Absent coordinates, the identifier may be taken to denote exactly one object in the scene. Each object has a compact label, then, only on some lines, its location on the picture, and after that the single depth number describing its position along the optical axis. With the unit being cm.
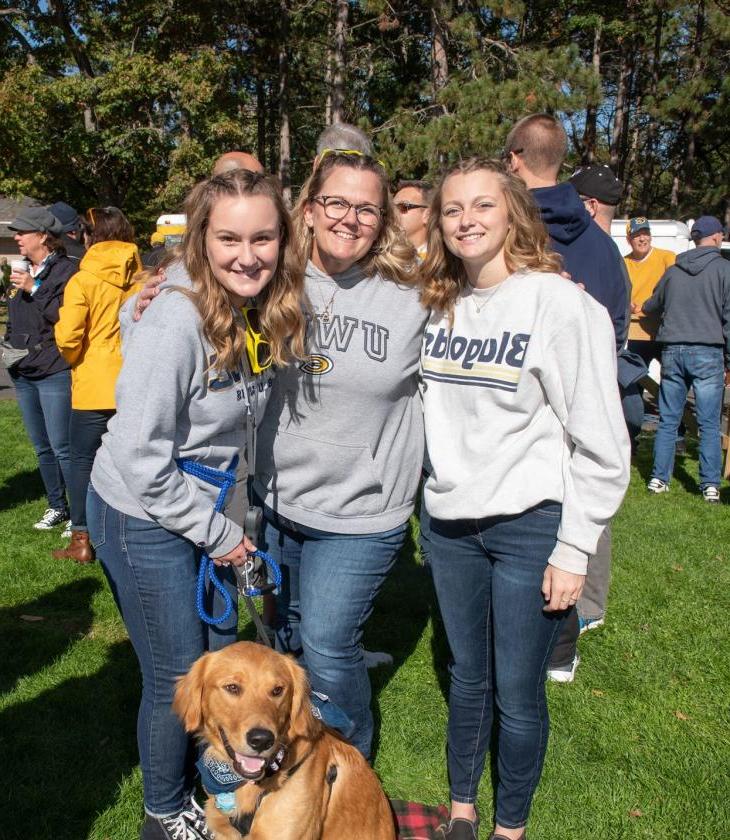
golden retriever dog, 227
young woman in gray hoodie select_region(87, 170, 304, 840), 211
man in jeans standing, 728
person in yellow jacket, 505
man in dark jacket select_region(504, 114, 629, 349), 343
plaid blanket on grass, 284
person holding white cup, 554
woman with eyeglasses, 255
